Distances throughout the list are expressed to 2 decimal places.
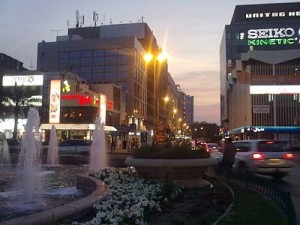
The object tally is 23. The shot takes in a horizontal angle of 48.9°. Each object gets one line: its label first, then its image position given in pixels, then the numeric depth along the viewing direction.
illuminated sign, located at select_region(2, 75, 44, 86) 57.26
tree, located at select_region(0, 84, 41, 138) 48.71
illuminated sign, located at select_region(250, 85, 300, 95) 68.88
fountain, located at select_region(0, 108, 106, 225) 5.20
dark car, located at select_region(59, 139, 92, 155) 29.19
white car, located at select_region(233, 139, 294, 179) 13.50
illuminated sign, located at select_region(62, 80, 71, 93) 52.15
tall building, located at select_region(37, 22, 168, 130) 69.44
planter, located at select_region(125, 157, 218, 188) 8.87
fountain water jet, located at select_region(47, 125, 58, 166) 19.97
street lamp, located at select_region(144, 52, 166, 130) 21.91
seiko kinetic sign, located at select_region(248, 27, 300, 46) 90.26
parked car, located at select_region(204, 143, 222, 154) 28.14
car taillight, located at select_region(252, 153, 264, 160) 13.63
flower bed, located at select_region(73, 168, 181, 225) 5.30
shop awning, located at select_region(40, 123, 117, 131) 50.15
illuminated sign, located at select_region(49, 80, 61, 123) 50.38
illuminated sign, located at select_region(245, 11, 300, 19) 99.09
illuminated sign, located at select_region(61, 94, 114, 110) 50.80
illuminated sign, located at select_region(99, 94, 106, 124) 52.48
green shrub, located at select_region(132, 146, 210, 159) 9.17
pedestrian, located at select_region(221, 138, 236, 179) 12.62
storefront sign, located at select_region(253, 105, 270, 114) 68.65
